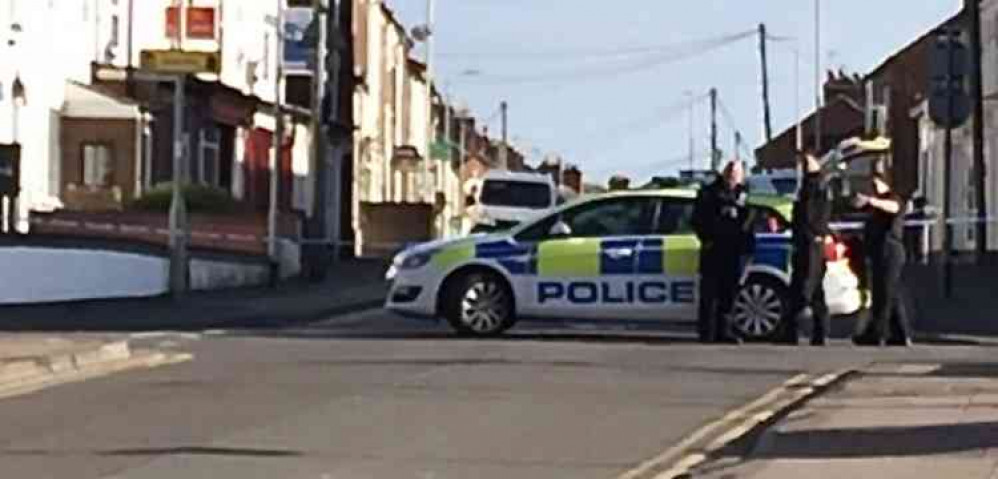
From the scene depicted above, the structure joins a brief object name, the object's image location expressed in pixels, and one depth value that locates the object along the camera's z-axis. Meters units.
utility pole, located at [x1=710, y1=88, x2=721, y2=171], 107.69
